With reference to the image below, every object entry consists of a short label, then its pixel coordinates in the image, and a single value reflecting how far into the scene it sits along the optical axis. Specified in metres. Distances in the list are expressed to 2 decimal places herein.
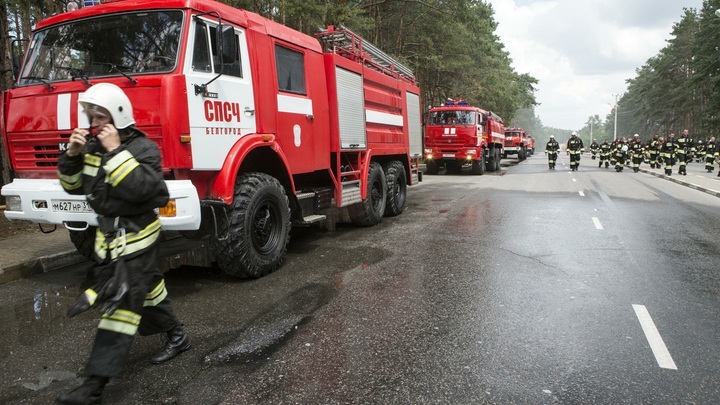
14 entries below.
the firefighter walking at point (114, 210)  2.77
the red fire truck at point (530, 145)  51.06
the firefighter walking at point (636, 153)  23.86
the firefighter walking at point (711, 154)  23.58
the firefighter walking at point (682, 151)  21.22
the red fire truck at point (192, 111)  4.46
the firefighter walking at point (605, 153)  27.76
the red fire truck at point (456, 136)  20.64
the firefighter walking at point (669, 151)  20.92
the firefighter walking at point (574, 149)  24.62
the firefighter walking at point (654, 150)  24.54
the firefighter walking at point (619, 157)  24.14
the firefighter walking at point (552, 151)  26.47
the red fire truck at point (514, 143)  39.56
